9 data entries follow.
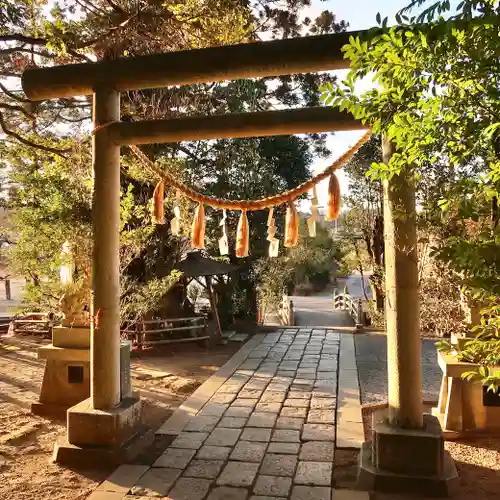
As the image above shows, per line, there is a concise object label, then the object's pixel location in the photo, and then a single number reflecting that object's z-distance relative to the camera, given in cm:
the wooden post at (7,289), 2148
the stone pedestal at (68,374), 670
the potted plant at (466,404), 558
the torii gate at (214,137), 421
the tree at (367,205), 1611
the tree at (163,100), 771
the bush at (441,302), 862
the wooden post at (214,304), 1216
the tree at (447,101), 214
